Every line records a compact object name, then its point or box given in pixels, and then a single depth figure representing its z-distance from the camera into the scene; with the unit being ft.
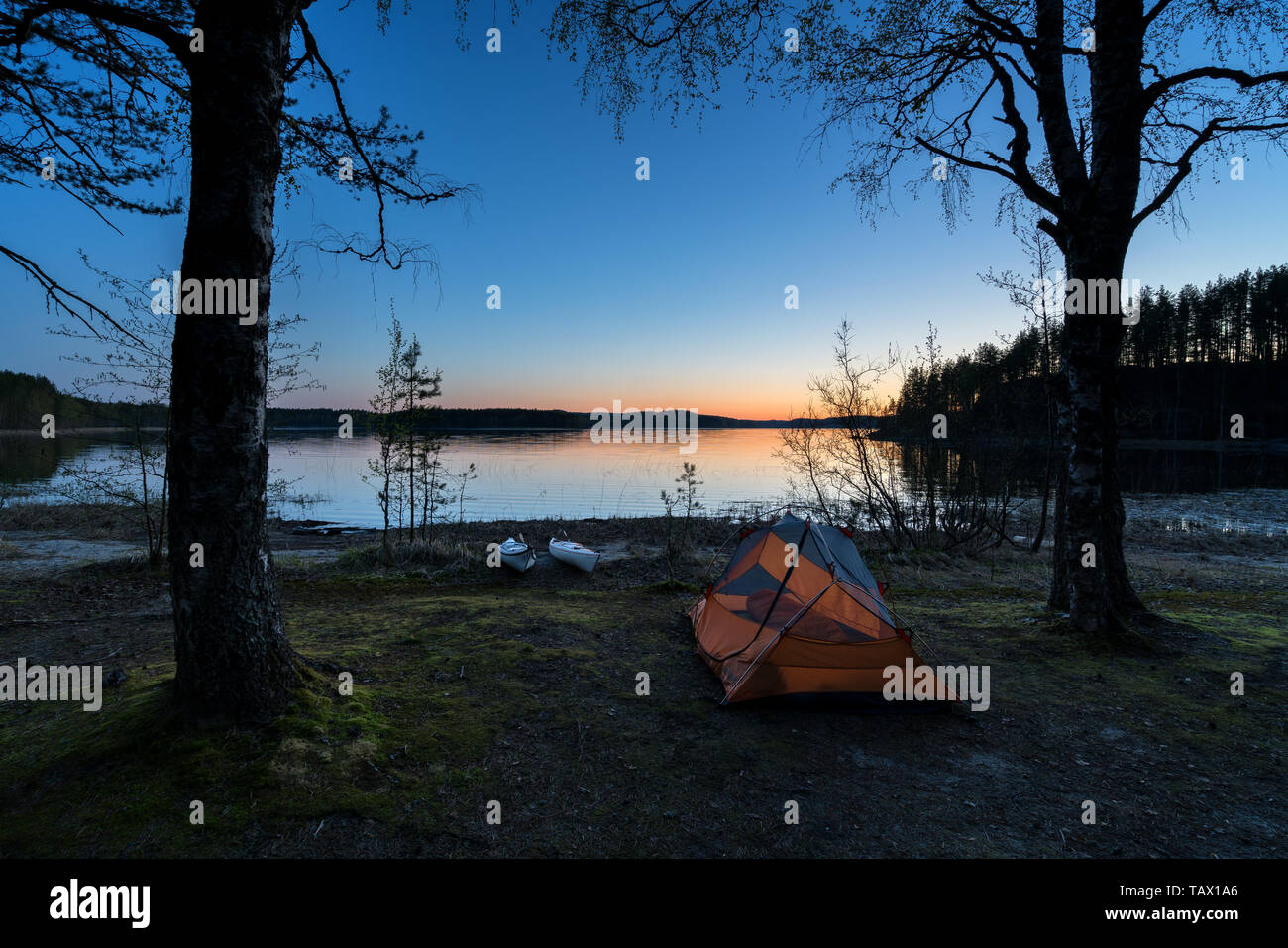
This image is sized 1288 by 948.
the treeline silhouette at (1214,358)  171.94
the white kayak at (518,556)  35.06
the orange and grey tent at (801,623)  16.57
